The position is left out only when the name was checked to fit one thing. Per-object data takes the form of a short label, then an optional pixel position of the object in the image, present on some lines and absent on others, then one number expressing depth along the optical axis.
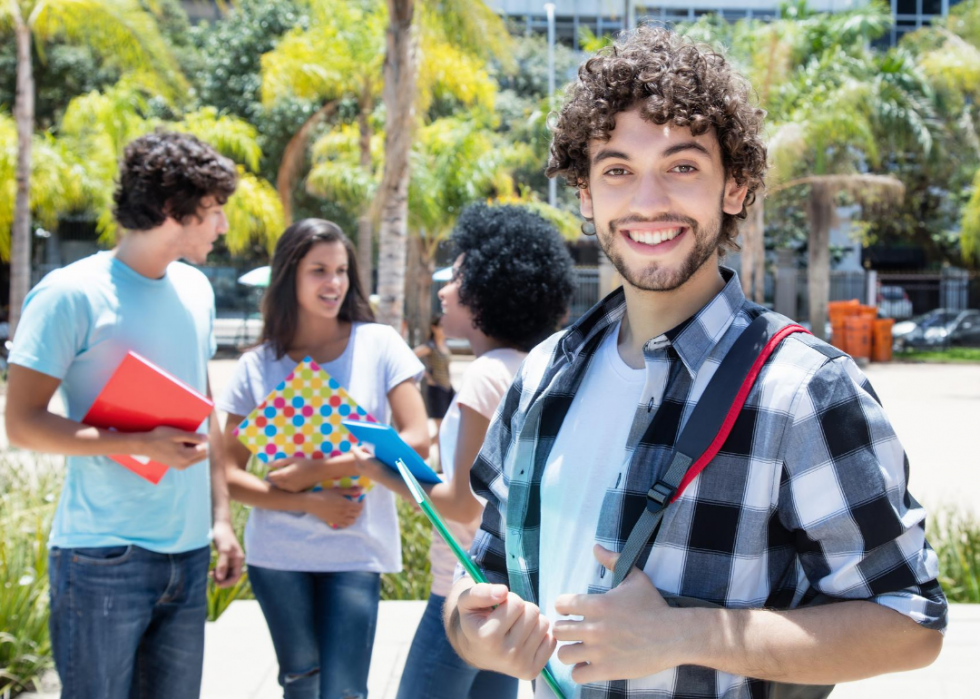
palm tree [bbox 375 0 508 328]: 8.17
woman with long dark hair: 2.94
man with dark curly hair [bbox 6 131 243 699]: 2.53
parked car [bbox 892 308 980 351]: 28.16
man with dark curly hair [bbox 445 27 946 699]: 1.29
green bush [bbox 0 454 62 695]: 4.29
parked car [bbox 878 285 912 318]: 31.75
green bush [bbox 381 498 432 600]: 5.20
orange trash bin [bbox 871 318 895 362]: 25.06
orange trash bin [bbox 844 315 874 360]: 24.56
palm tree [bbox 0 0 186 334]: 13.66
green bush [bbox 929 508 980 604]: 5.12
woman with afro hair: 2.64
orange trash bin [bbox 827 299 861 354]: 24.92
